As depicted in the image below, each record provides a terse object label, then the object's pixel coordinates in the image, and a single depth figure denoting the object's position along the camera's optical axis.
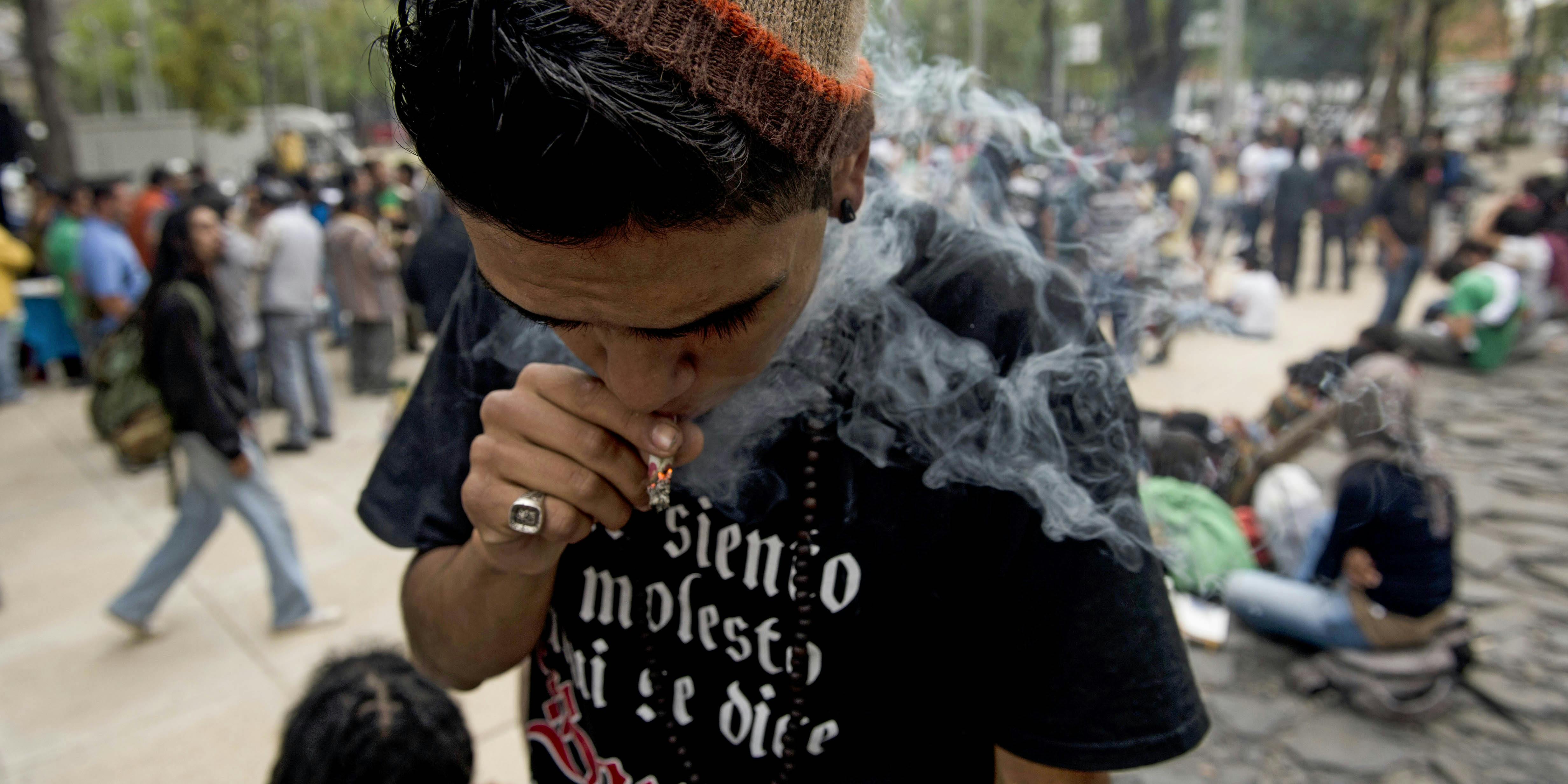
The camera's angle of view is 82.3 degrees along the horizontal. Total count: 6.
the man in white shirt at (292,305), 6.27
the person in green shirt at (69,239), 7.30
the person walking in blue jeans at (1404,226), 9.03
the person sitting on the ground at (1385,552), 3.28
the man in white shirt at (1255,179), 12.80
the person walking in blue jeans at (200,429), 3.82
